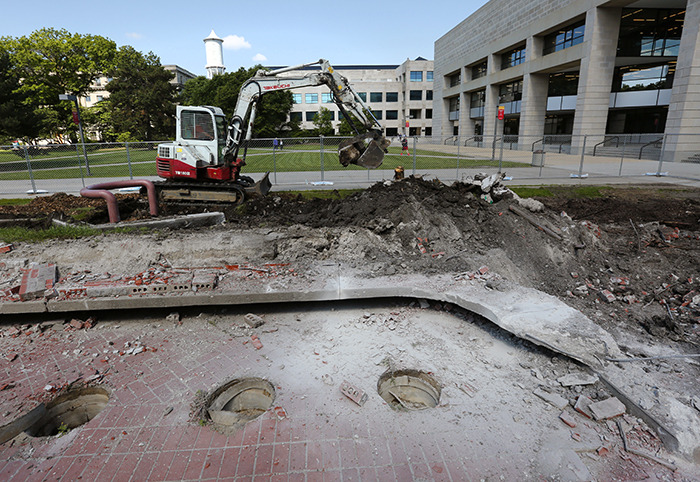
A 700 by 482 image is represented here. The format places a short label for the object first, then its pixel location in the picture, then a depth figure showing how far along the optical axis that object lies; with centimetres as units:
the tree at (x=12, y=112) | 2761
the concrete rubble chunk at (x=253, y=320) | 577
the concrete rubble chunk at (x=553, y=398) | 403
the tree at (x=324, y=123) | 6200
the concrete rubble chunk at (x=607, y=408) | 382
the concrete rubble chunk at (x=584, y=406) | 390
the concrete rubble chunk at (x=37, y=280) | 588
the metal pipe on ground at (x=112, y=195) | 977
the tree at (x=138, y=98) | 4728
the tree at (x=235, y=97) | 4950
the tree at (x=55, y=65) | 3894
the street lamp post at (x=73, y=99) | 1817
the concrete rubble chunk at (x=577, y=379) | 427
